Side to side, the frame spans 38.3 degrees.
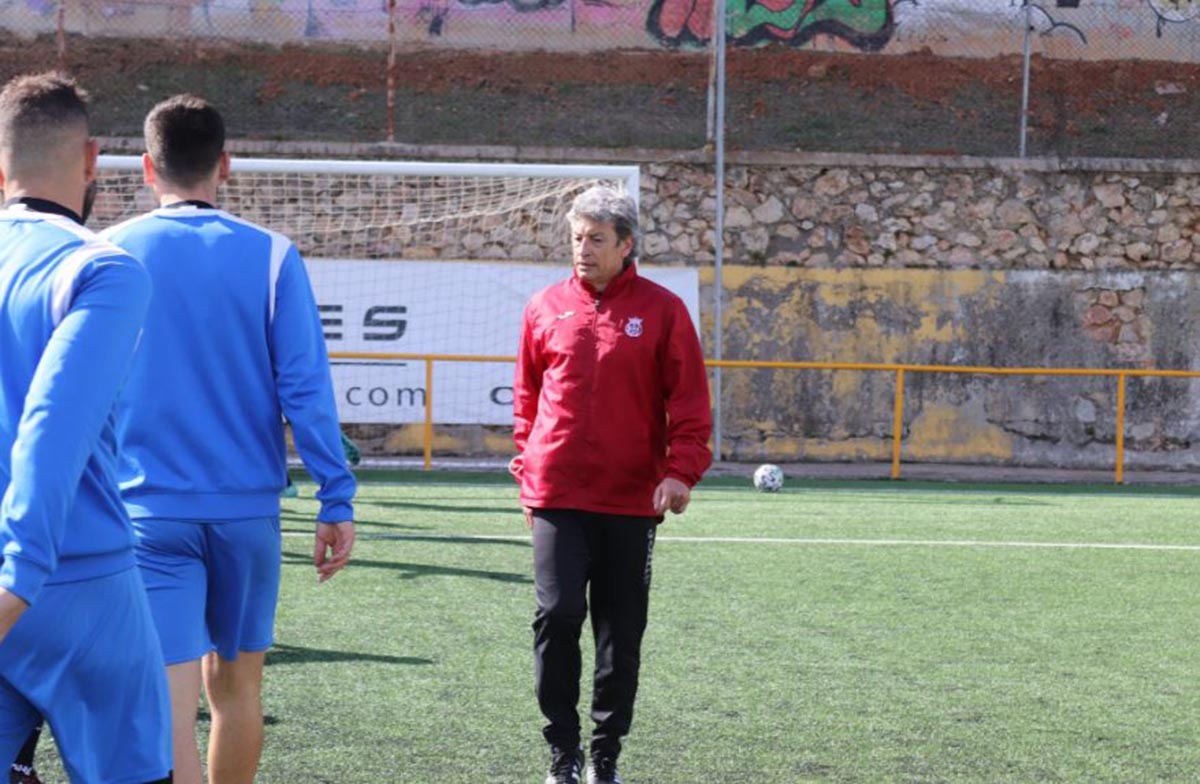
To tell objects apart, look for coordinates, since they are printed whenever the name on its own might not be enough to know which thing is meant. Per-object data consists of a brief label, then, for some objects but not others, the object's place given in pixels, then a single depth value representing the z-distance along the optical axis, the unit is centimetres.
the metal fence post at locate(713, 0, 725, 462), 1945
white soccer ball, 1630
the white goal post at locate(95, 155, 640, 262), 1927
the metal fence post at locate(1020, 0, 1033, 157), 2084
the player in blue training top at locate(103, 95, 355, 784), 425
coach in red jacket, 555
